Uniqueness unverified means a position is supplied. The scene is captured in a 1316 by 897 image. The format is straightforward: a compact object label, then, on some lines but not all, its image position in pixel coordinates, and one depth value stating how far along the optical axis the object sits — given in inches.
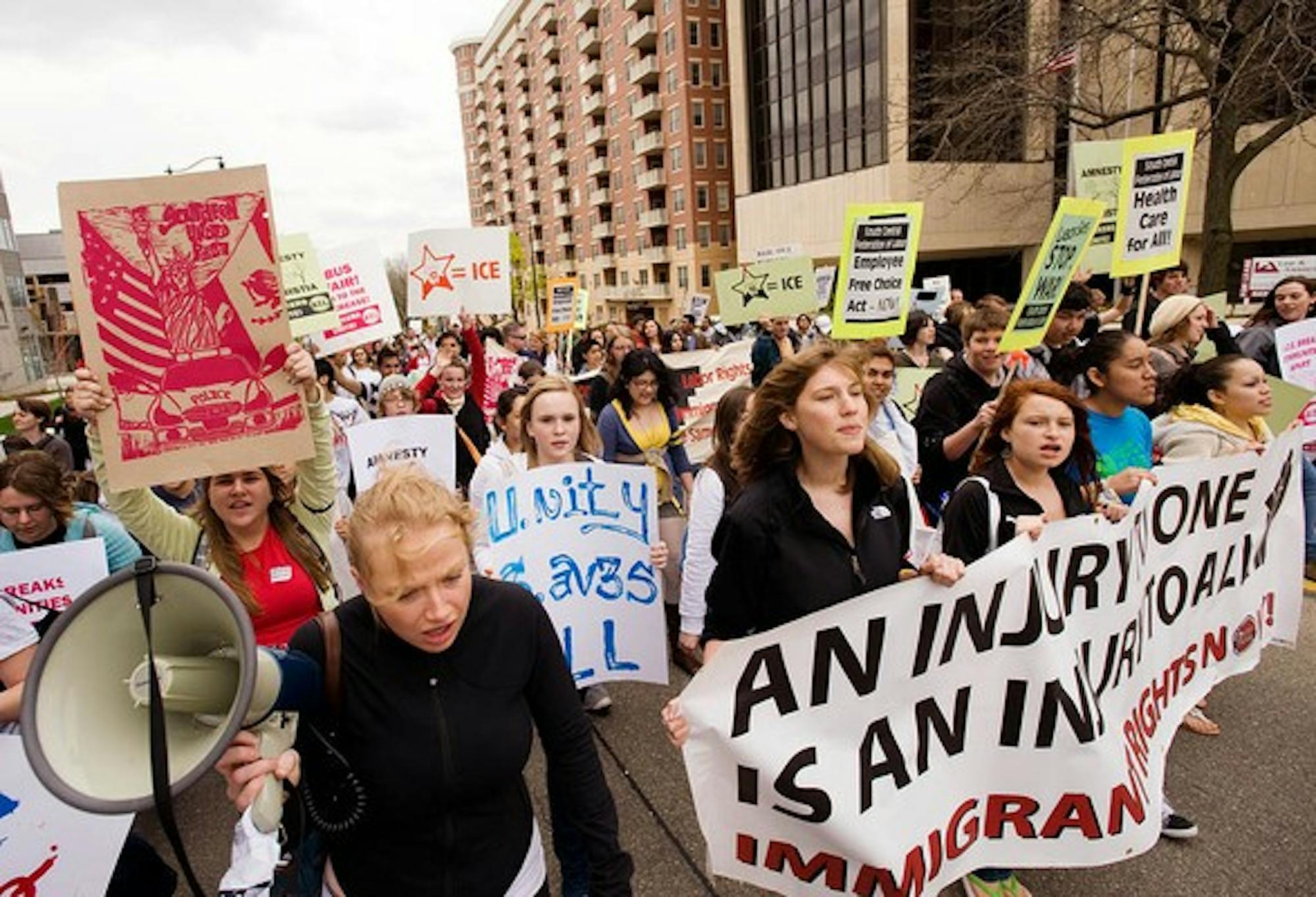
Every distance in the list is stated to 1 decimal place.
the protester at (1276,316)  222.7
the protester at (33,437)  261.1
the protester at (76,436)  343.0
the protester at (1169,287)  296.4
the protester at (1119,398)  125.9
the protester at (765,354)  323.3
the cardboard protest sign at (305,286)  237.0
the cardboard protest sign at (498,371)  341.7
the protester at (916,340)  239.3
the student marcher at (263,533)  99.7
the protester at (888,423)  169.9
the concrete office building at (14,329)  1616.6
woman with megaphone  59.1
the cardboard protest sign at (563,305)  488.4
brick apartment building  1875.0
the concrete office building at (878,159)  886.4
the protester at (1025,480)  100.3
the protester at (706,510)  136.1
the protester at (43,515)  115.0
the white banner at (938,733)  79.4
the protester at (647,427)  187.5
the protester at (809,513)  86.2
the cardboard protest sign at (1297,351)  208.7
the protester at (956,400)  159.2
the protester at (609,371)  240.1
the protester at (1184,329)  208.8
